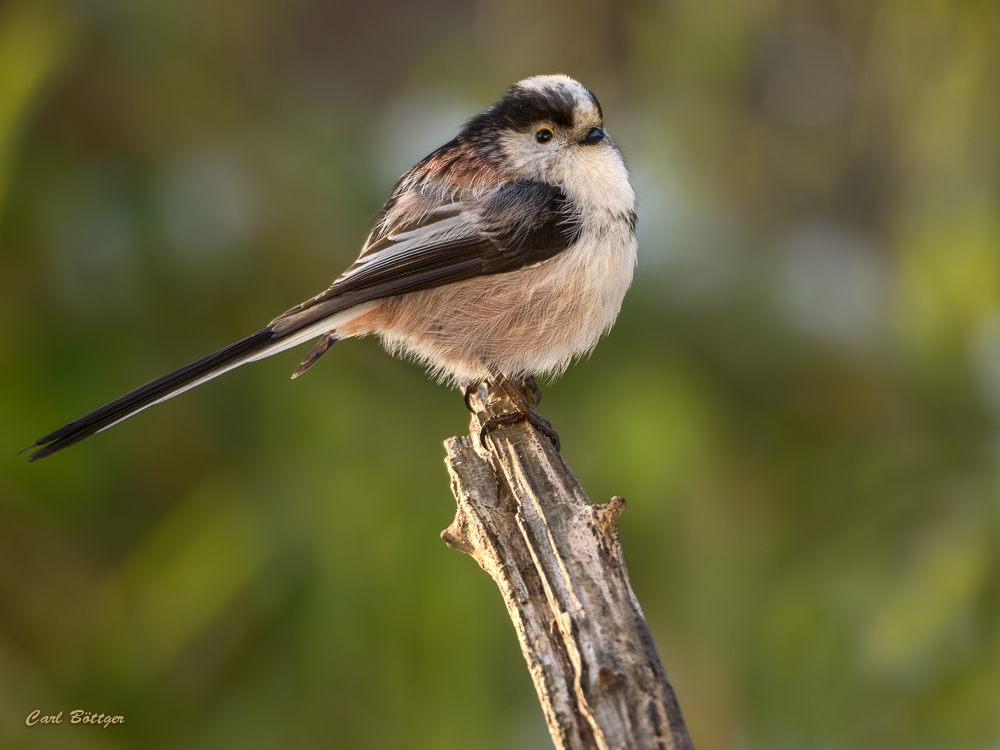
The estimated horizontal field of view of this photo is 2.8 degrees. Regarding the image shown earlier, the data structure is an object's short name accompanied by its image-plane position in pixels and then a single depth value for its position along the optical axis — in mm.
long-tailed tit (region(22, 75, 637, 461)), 3913
